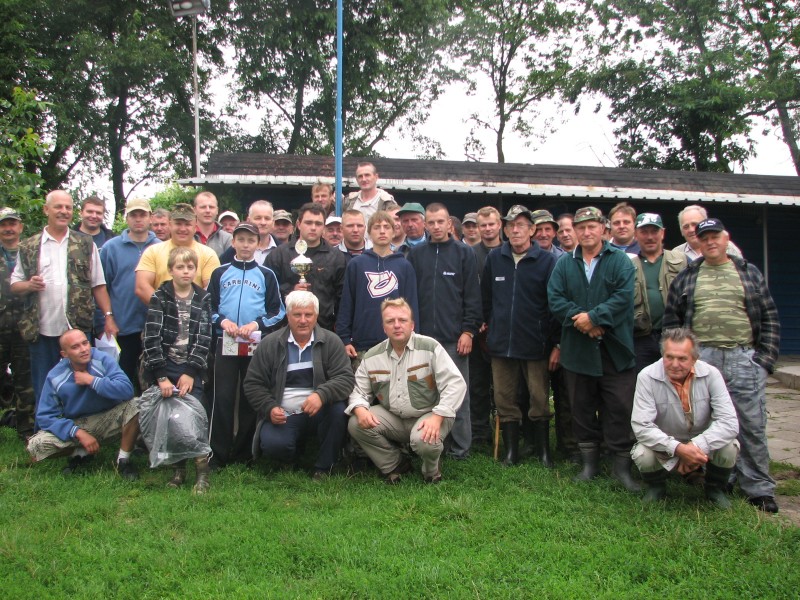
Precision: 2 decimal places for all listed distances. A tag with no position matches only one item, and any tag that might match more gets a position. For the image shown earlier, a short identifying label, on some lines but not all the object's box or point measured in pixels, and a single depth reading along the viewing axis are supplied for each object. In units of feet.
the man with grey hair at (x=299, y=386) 15.66
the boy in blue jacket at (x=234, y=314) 16.48
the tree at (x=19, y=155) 21.01
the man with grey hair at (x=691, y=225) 16.42
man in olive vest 17.53
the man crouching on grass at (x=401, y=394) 15.33
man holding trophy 17.65
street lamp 44.32
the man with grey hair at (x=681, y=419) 13.20
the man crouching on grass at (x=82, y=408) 15.64
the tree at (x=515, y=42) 82.38
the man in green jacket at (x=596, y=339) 15.23
